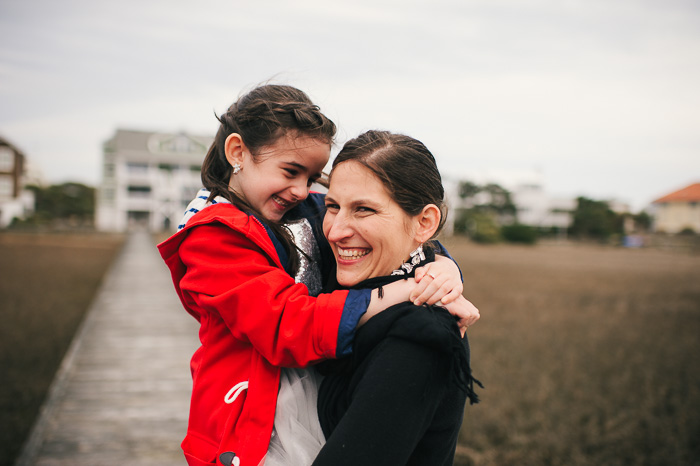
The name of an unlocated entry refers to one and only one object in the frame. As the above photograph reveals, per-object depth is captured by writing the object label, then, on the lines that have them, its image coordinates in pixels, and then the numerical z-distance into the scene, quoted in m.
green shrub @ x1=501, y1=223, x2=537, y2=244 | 45.50
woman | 1.06
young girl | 1.19
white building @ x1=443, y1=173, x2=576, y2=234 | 67.75
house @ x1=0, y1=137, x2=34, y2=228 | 49.00
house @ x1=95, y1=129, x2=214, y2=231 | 41.34
